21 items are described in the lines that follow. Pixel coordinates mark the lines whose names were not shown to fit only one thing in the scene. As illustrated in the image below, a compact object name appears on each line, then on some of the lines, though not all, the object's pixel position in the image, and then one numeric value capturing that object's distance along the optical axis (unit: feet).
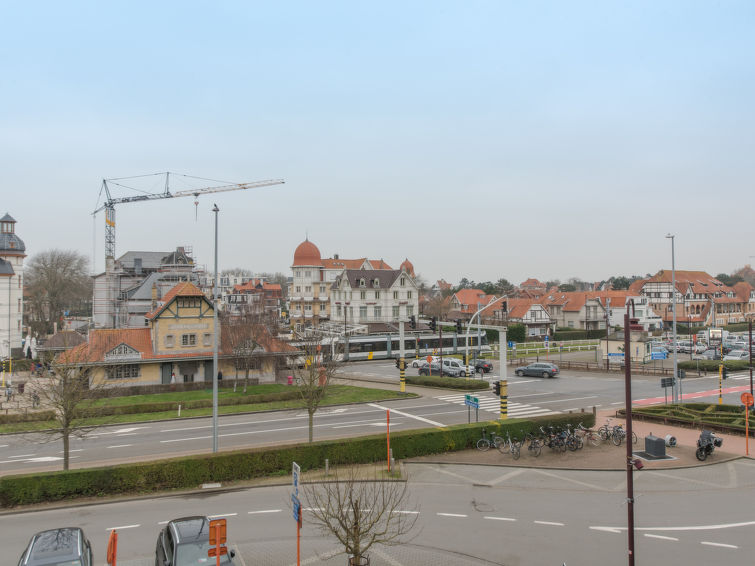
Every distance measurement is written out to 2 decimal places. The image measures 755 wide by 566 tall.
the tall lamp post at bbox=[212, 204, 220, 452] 67.38
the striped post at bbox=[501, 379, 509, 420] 83.41
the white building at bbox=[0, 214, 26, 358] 221.87
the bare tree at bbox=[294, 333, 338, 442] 72.43
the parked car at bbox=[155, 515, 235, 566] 36.01
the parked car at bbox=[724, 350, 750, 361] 180.55
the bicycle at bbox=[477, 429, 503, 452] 75.72
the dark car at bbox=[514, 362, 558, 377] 155.53
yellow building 130.41
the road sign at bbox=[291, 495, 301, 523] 37.14
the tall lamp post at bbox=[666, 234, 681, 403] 102.44
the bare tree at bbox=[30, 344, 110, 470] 61.77
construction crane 314.96
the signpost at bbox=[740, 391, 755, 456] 76.38
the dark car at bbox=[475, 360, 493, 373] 155.45
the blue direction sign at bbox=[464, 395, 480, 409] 79.44
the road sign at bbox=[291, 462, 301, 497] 38.18
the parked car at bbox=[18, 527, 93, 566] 34.55
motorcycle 68.08
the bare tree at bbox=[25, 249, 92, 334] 290.56
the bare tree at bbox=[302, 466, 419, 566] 33.71
